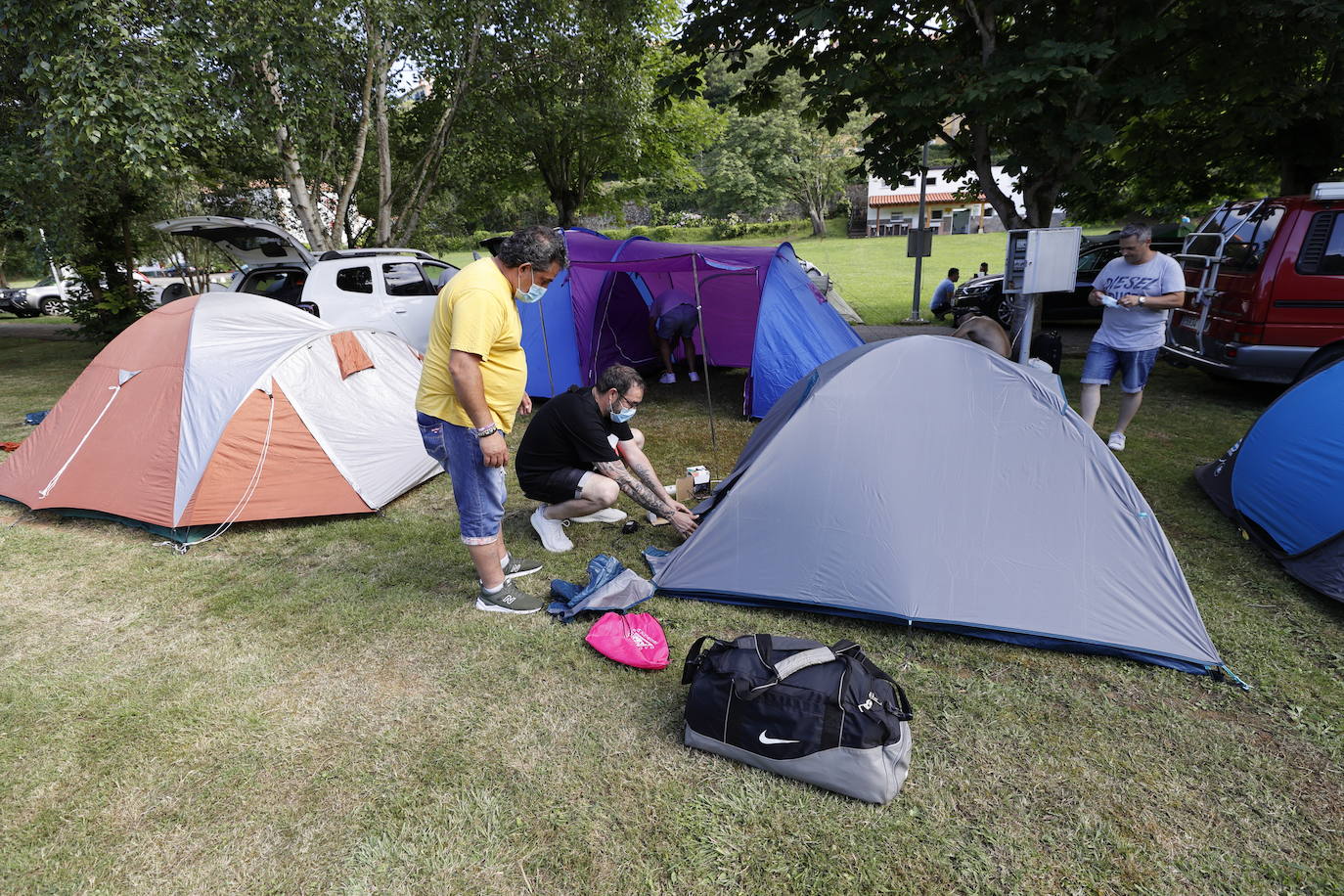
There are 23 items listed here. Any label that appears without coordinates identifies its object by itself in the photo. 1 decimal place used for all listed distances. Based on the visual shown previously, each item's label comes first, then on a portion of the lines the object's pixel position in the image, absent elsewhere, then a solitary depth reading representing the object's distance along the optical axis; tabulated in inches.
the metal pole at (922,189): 382.0
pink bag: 122.8
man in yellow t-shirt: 117.9
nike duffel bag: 93.6
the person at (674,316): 314.3
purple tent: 261.6
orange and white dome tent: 174.7
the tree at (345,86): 321.4
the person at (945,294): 506.9
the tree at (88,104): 265.9
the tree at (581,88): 463.2
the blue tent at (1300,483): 133.0
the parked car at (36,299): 772.6
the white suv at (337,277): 350.6
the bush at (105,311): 466.0
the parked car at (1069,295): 438.9
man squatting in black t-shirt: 158.4
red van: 233.9
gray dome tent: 121.6
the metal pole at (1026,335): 162.4
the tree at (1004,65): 244.5
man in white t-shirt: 196.7
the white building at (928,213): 1637.6
